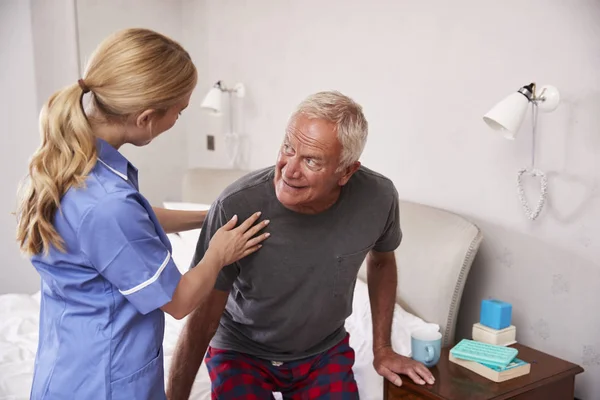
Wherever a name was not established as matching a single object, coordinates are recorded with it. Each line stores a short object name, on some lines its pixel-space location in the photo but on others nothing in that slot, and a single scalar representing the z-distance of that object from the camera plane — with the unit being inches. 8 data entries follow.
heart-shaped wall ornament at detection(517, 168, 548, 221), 72.4
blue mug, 63.2
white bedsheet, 67.4
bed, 70.4
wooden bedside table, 59.0
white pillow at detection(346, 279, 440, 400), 69.4
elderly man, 55.3
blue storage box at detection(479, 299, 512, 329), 67.4
